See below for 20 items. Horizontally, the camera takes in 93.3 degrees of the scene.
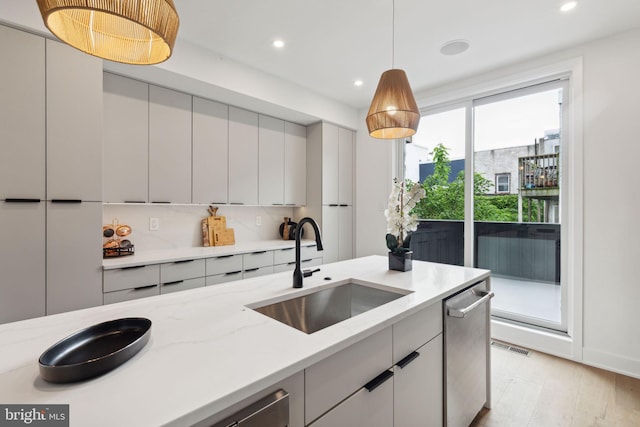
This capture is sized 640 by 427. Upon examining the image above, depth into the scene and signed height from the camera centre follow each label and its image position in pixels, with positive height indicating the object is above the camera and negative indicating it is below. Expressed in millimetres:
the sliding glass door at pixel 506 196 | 2957 +195
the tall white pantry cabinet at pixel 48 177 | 1908 +237
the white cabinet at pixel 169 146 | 2824 +649
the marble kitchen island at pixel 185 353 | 611 -381
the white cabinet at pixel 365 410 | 919 -655
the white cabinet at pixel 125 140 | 2590 +646
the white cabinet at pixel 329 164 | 3965 +658
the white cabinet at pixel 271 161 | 3650 +650
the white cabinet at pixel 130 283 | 2285 -553
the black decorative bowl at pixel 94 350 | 664 -356
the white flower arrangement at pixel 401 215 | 1844 -12
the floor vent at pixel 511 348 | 2820 -1290
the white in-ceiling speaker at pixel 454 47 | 2646 +1500
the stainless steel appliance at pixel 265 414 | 673 -465
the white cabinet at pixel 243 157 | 3385 +649
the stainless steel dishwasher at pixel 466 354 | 1520 -786
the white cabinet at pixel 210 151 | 3107 +657
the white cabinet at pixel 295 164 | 3924 +649
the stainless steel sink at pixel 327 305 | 1410 -474
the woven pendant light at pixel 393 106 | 1670 +598
